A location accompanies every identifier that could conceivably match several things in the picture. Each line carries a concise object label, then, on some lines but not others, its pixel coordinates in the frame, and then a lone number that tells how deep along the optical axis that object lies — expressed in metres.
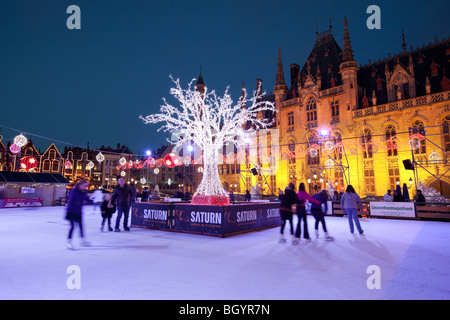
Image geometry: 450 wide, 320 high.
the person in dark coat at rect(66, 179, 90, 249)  6.70
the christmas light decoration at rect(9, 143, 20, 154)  17.65
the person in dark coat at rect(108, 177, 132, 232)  9.59
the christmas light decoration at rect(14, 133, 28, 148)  15.01
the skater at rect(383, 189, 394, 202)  14.85
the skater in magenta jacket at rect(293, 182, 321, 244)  8.12
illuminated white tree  10.07
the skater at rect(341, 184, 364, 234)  9.08
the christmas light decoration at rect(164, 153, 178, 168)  18.18
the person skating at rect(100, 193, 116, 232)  10.05
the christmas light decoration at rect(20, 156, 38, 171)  18.97
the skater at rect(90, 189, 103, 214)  13.59
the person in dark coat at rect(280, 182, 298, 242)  8.20
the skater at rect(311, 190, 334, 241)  8.80
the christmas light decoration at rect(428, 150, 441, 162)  19.33
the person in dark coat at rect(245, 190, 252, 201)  21.06
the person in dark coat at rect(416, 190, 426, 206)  13.64
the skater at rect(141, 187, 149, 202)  18.75
